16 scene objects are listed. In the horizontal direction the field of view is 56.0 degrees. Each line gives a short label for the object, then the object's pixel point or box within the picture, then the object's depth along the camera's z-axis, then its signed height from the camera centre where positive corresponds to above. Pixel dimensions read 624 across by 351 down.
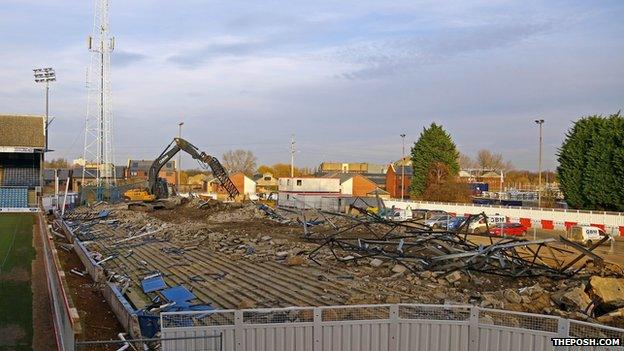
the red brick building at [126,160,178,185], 119.88 -0.26
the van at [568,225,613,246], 34.23 -3.56
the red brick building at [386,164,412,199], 89.06 -1.74
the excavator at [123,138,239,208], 47.56 -0.10
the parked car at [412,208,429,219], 46.07 -3.31
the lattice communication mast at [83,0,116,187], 61.03 +4.27
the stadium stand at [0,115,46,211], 65.00 +1.50
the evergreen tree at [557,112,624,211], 47.97 +0.90
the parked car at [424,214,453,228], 38.04 -3.19
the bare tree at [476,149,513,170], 156.12 +3.19
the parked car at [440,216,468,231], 36.71 -3.25
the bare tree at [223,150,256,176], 162.25 +2.22
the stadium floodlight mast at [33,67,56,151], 68.88 +10.51
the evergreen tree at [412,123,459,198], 71.31 +2.14
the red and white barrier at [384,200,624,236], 39.91 -3.12
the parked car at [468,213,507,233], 38.84 -3.35
